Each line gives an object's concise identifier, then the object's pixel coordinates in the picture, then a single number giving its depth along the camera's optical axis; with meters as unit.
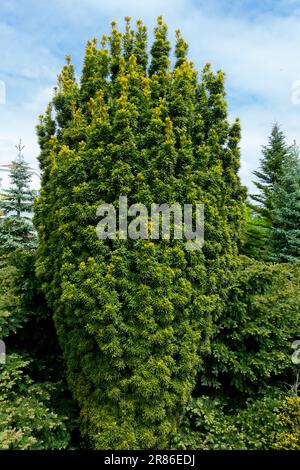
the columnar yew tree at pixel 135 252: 3.16
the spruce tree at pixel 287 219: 10.38
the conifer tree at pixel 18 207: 9.75
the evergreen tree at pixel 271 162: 18.06
